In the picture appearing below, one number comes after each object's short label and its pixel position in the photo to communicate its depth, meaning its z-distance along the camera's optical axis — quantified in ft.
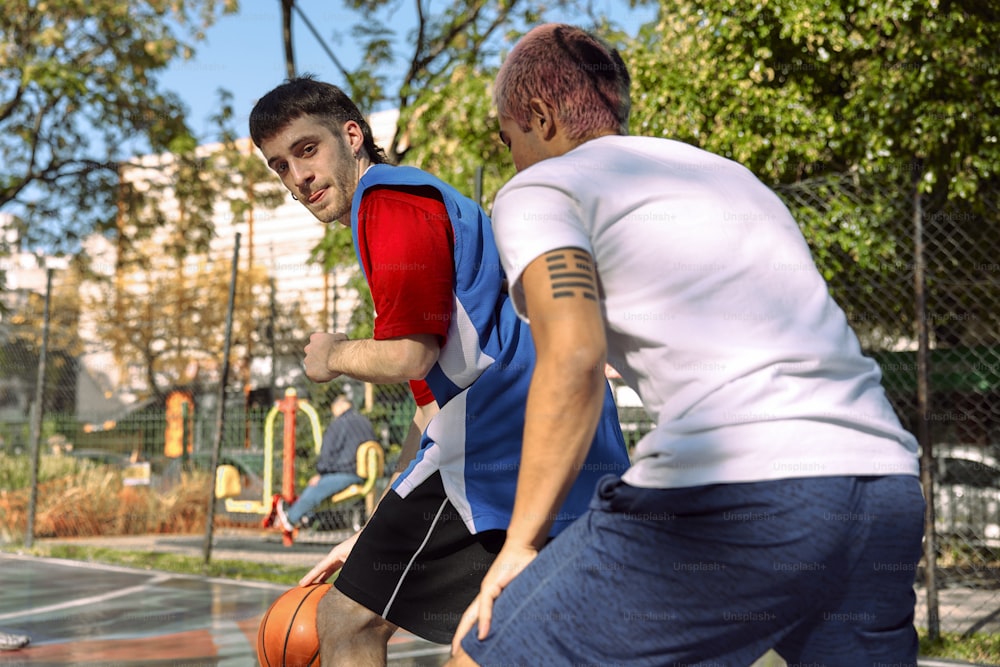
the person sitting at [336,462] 37.70
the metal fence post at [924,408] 20.92
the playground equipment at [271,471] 39.04
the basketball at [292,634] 10.43
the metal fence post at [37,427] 40.34
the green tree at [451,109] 36.55
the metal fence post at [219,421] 33.01
